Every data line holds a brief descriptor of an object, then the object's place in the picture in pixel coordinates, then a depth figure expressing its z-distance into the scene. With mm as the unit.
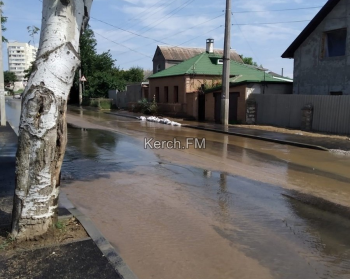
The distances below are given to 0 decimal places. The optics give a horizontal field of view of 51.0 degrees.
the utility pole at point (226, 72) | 21141
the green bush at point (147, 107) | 32344
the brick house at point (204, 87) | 22906
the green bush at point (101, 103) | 43194
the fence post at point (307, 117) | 18453
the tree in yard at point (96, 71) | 47375
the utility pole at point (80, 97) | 49506
